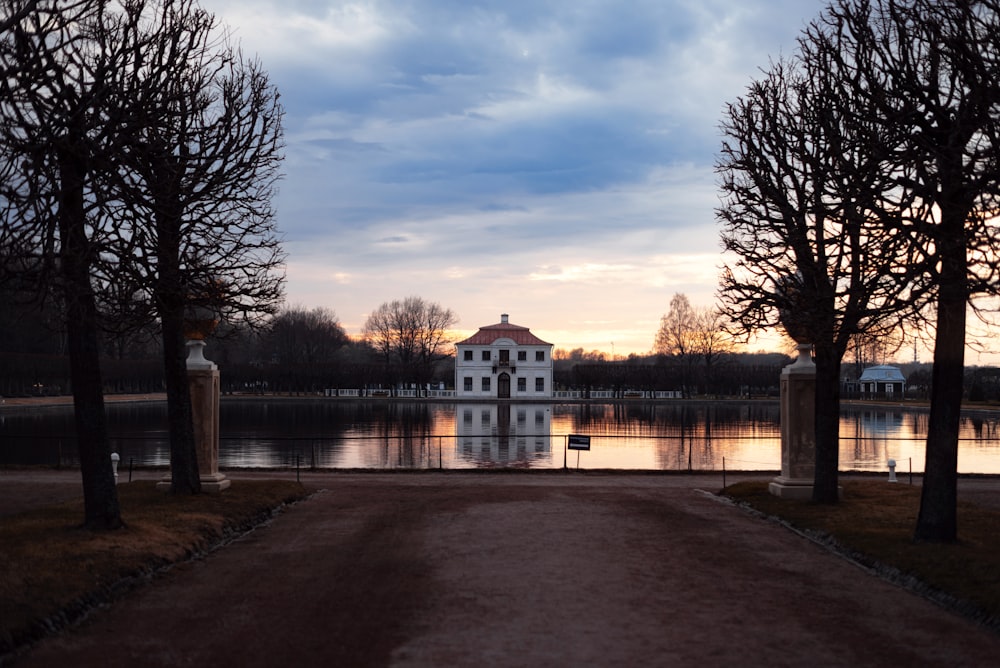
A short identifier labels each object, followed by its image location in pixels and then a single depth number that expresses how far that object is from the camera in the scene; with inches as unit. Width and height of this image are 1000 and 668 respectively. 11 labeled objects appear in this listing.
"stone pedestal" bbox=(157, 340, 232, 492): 753.6
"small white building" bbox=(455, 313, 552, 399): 4242.1
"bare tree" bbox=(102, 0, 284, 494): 522.6
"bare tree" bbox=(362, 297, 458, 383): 5378.9
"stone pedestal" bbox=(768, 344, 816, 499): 760.3
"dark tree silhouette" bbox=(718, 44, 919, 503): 515.8
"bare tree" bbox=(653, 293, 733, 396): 4881.9
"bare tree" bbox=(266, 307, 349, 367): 5492.1
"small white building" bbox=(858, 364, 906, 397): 4773.6
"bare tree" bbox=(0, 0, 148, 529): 431.2
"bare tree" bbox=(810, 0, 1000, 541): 453.7
